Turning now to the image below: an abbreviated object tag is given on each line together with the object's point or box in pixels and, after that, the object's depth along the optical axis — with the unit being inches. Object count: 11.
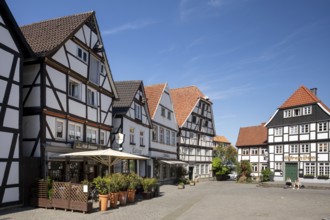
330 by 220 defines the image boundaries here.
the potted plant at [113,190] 624.4
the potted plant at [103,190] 589.6
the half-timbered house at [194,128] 1614.2
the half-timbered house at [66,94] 650.8
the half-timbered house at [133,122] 1011.3
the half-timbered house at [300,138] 1569.9
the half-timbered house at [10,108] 549.6
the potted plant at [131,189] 717.3
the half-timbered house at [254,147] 2058.8
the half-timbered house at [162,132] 1275.8
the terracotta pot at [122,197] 664.4
